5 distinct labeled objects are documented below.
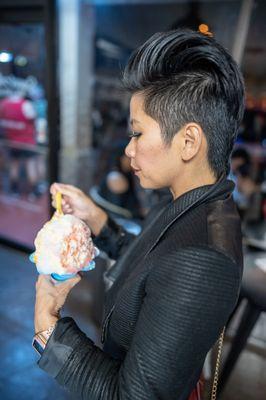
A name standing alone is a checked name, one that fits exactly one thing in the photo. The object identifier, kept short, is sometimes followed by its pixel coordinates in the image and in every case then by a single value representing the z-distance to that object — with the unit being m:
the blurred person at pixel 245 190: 3.11
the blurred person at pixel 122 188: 2.86
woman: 0.70
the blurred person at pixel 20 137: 3.92
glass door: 3.14
